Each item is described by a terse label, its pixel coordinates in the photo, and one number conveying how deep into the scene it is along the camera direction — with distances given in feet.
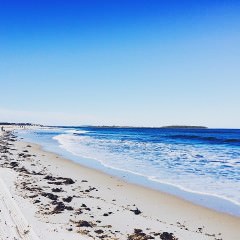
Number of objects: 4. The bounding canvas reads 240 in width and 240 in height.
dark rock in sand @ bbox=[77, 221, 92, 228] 22.50
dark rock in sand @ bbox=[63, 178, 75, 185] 38.91
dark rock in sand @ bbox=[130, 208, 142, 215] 26.71
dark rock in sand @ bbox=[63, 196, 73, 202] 29.51
